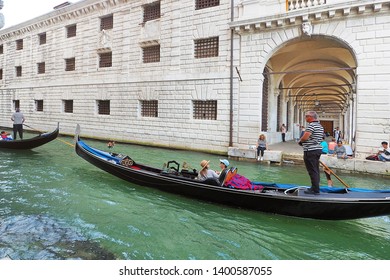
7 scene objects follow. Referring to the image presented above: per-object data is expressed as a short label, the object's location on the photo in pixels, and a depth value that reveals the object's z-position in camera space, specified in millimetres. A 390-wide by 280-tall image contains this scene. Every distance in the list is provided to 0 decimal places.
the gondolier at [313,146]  4281
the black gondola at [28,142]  9797
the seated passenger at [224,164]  4984
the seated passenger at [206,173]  5010
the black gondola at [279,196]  3795
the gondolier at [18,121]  10758
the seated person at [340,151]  8389
